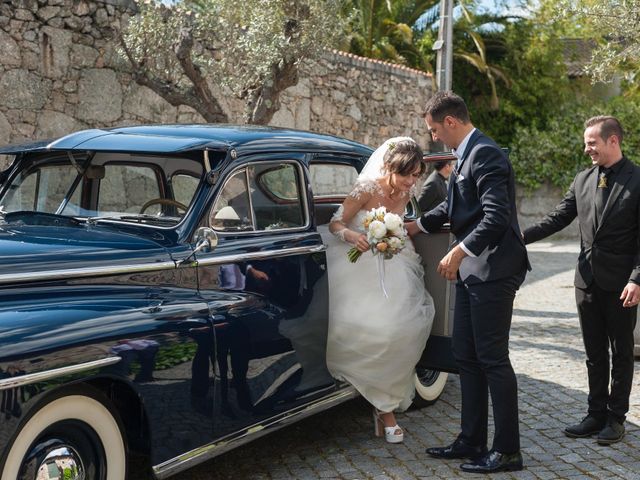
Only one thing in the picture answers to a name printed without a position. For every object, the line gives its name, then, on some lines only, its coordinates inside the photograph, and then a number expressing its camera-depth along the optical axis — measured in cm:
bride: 492
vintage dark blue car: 335
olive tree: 962
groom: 443
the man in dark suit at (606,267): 500
